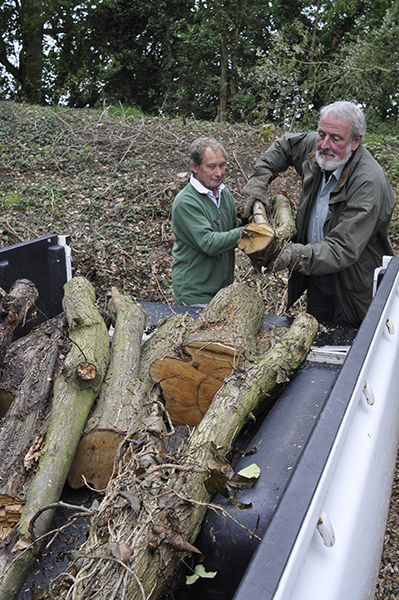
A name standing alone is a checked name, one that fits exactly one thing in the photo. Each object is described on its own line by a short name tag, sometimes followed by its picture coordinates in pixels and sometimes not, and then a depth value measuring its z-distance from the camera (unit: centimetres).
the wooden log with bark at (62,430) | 157
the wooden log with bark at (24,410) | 177
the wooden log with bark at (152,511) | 131
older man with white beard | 296
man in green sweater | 323
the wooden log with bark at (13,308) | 253
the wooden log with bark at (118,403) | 198
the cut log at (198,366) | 218
